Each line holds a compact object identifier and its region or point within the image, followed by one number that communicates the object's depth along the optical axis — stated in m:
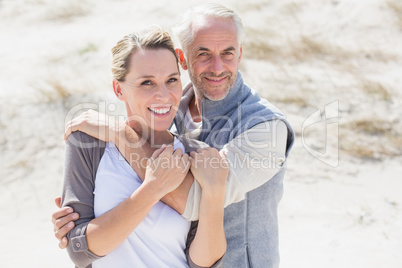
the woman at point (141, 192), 3.54
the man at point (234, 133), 3.64
